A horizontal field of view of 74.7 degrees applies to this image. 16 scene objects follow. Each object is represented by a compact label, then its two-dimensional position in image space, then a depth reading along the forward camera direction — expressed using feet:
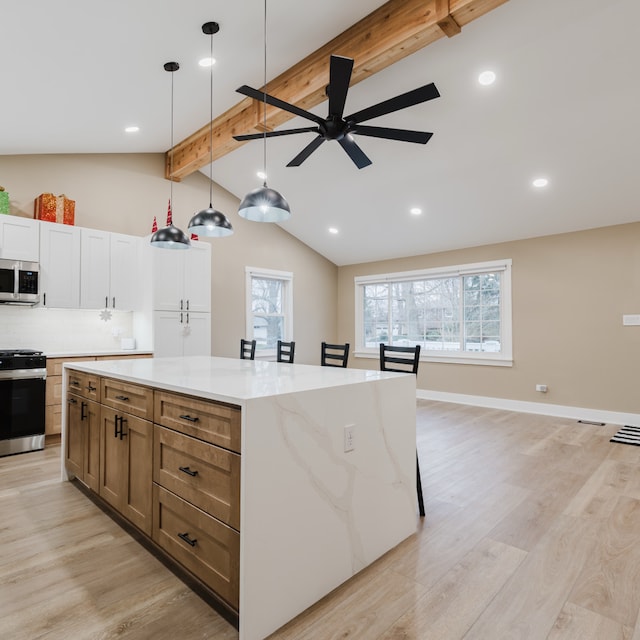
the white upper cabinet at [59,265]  14.05
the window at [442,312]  20.06
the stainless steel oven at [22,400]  12.34
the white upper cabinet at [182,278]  16.07
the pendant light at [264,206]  8.05
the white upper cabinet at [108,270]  15.12
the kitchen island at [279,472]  5.02
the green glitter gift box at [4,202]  13.29
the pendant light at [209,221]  9.66
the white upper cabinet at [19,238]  13.21
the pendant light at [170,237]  10.52
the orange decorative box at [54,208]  14.25
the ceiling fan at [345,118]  7.97
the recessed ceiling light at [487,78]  11.25
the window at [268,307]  21.79
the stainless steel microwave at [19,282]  12.98
